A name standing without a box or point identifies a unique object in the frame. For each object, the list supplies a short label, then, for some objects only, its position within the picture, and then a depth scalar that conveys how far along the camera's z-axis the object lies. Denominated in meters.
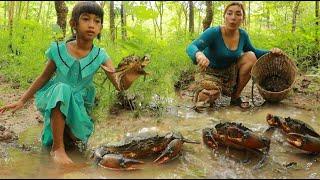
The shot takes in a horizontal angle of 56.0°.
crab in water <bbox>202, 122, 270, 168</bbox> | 2.12
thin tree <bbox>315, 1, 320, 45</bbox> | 4.99
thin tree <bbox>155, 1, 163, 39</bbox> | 11.14
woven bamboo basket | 3.52
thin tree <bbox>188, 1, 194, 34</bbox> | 9.06
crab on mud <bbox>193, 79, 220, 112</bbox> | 3.50
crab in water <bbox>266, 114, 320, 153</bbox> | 2.23
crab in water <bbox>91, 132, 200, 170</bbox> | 2.13
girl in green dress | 2.26
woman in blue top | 3.50
